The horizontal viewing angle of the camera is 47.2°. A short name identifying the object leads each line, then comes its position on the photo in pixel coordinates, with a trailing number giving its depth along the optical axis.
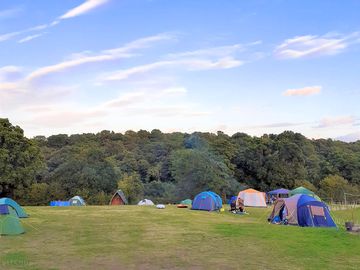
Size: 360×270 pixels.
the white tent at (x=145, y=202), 45.17
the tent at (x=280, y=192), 50.26
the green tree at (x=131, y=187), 54.41
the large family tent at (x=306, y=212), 20.56
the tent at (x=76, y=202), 43.38
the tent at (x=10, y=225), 17.48
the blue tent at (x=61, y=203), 43.19
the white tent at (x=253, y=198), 41.41
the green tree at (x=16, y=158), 42.19
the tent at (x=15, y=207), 23.33
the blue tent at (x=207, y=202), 32.59
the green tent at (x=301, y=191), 41.81
